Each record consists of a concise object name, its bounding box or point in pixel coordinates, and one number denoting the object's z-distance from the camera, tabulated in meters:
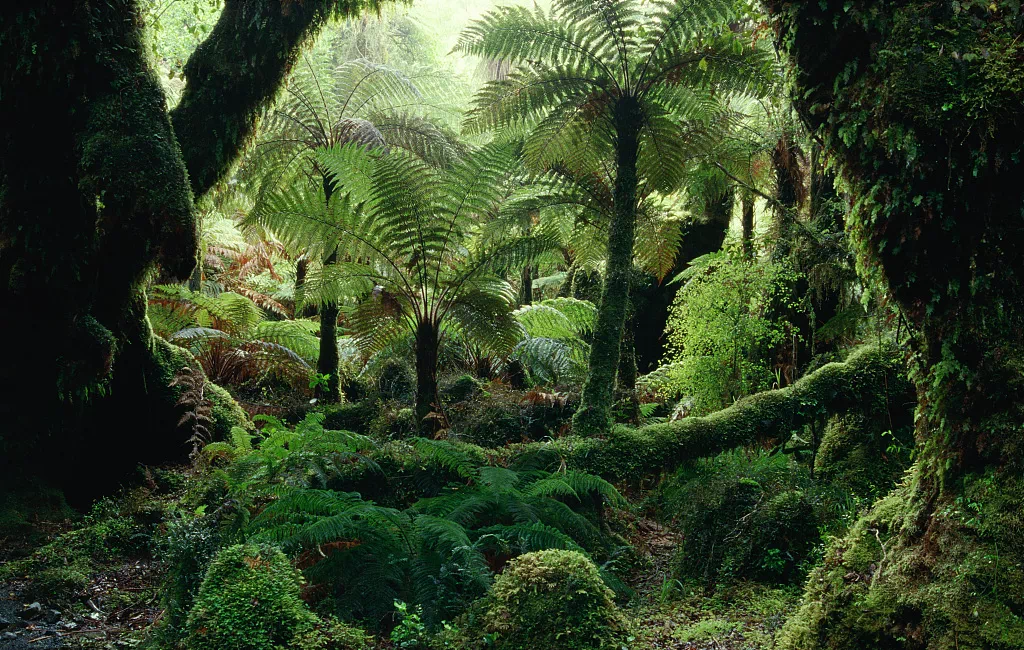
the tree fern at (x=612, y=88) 4.98
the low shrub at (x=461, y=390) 7.04
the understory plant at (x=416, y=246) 5.50
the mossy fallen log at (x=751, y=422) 4.68
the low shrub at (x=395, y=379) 7.56
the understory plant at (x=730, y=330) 5.78
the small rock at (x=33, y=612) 3.06
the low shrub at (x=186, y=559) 2.69
